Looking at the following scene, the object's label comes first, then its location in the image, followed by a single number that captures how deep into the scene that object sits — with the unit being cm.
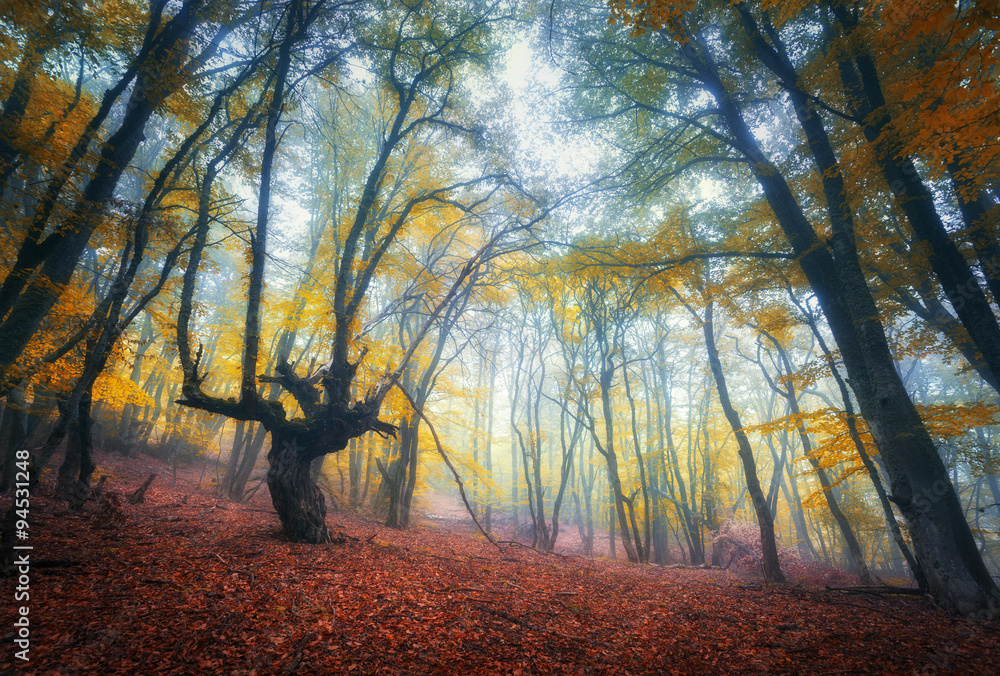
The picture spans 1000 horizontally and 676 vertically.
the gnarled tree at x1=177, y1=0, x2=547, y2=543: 546
